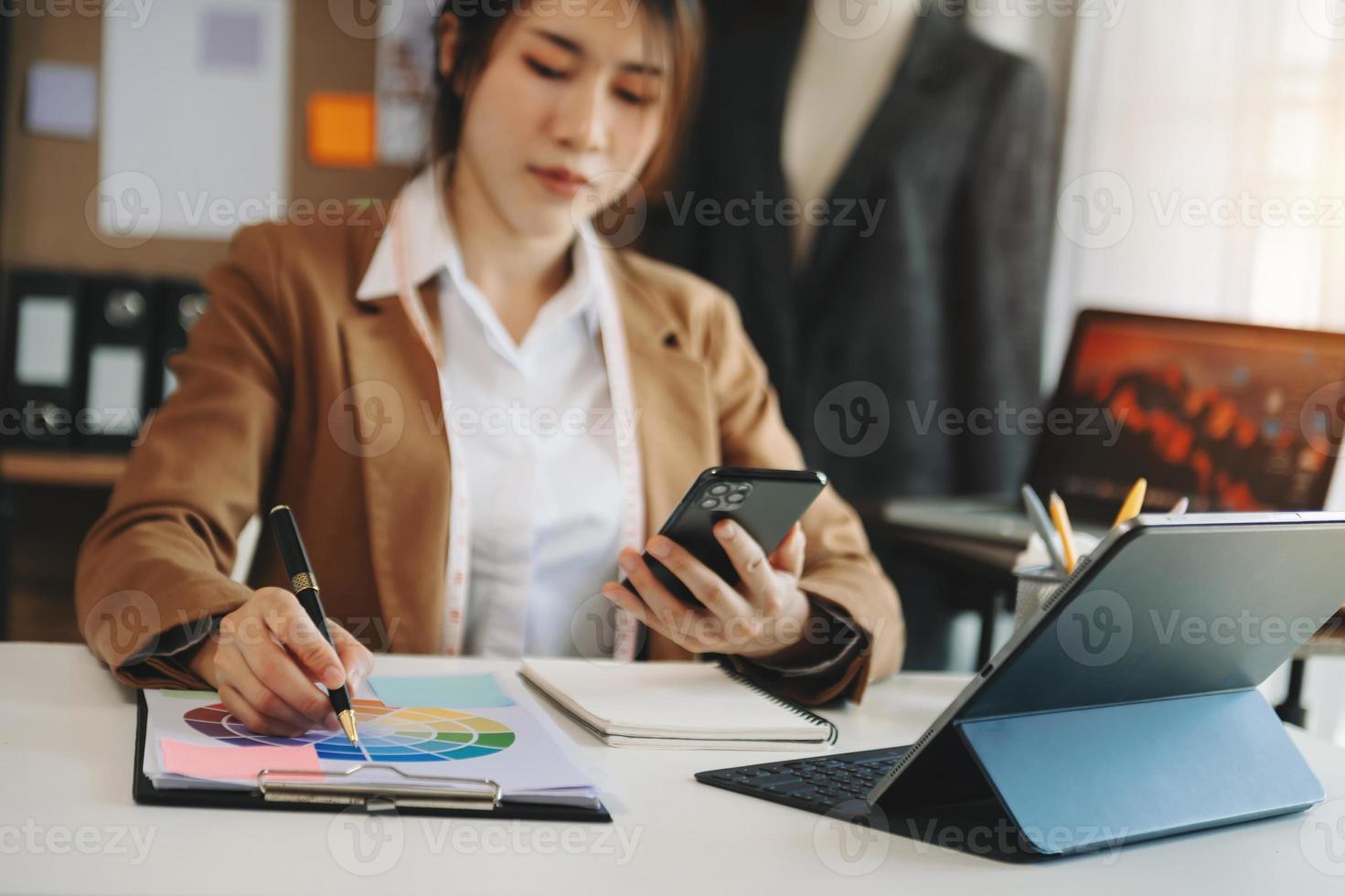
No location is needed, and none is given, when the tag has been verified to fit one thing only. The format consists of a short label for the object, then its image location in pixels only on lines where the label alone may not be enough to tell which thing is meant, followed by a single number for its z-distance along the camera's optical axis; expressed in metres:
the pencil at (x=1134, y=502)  1.01
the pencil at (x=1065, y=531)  1.00
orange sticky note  2.72
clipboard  0.67
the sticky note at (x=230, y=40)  2.64
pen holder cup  0.97
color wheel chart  0.75
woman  1.18
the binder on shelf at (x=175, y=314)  2.29
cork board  2.60
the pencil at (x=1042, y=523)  1.01
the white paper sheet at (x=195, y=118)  2.62
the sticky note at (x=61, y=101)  2.60
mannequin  2.25
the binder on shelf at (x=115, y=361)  2.27
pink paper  0.70
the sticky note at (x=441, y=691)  0.89
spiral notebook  0.86
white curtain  1.79
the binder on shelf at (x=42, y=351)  2.25
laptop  1.52
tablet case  0.70
